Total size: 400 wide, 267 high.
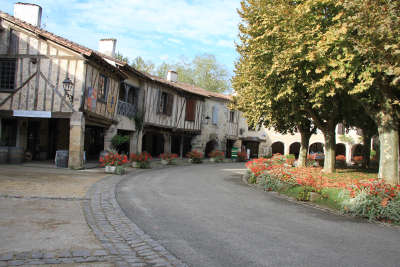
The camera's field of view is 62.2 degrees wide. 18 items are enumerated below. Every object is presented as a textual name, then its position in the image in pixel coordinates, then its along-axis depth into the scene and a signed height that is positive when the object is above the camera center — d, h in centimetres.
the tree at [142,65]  4388 +1024
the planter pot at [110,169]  1410 -124
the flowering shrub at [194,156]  2405 -85
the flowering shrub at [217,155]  2715 -79
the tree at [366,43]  834 +292
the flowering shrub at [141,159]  1731 -93
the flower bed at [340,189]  783 -109
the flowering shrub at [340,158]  2877 -52
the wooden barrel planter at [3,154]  1435 -87
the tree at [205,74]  4734 +1012
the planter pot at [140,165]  1736 -124
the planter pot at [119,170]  1395 -126
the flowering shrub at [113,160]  1424 -86
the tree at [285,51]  998 +326
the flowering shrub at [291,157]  2420 -56
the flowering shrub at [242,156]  3088 -86
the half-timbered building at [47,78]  1401 +255
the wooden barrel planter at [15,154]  1459 -88
